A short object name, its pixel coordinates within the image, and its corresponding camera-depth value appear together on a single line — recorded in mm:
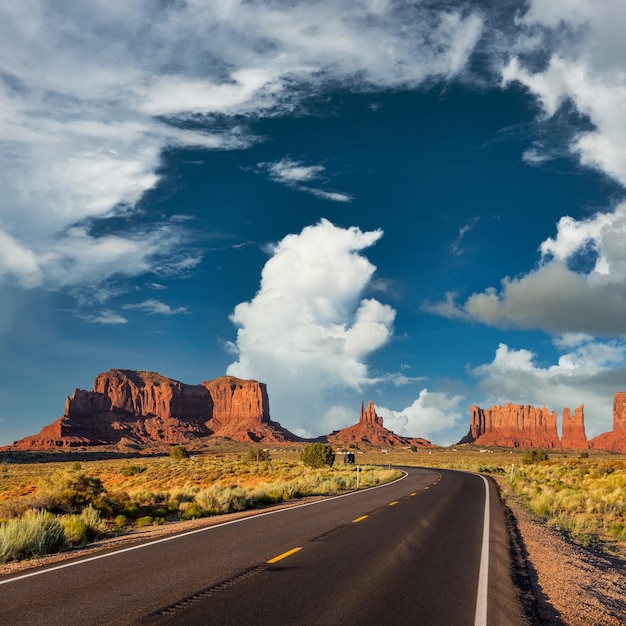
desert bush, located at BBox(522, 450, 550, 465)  77500
